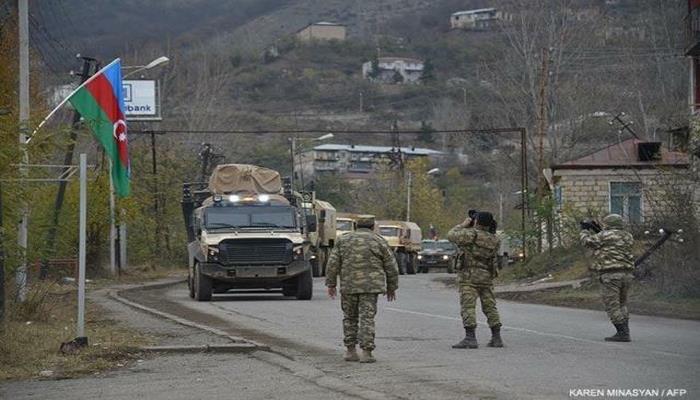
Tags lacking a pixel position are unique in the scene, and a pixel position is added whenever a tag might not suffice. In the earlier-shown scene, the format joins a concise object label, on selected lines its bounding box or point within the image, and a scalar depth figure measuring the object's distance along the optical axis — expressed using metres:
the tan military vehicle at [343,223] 59.85
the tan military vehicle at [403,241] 62.12
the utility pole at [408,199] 87.88
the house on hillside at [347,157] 125.25
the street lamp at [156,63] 39.86
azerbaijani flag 19.53
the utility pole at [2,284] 16.78
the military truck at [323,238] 52.56
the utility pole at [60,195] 19.45
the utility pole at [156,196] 56.70
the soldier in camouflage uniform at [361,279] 14.75
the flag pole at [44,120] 17.88
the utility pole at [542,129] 46.35
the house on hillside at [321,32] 172.38
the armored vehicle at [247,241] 29.72
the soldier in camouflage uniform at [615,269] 17.48
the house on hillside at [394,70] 163.62
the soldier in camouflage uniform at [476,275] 16.42
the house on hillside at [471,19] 172.38
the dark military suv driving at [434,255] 70.38
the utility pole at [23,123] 17.59
